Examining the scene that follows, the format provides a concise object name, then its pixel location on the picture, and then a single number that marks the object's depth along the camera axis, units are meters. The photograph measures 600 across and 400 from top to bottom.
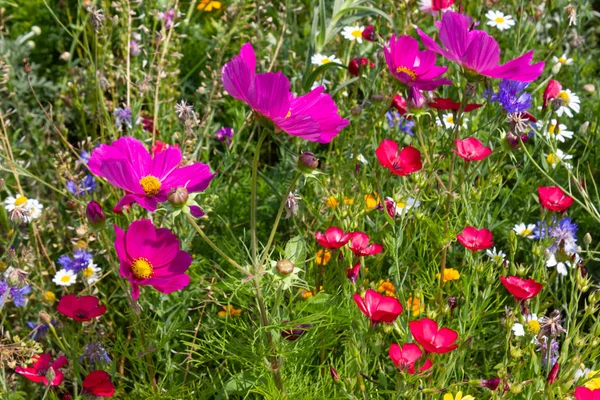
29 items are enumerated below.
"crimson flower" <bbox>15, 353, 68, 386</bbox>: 1.10
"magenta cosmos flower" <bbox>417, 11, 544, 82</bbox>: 1.06
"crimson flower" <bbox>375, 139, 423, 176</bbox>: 1.10
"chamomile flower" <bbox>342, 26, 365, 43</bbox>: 1.41
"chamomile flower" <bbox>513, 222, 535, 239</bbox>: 1.23
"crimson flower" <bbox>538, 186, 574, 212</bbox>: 1.13
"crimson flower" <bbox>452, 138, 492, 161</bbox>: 1.12
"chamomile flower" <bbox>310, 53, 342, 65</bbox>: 1.34
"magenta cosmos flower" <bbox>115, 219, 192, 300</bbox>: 1.02
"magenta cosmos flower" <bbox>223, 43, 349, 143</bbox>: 0.95
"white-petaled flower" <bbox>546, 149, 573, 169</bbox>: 1.26
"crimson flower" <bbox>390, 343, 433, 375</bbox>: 0.99
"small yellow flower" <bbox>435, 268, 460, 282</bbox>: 1.16
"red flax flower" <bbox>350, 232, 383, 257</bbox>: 1.08
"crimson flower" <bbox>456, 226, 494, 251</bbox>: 1.09
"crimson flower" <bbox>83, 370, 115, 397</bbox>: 1.08
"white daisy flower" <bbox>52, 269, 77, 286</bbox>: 1.20
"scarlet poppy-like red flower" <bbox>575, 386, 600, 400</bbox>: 0.99
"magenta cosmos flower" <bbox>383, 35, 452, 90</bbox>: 1.11
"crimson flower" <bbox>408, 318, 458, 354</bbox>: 1.00
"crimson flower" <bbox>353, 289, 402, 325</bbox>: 1.00
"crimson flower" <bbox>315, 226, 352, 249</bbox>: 1.07
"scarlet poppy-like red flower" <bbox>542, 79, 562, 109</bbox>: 1.18
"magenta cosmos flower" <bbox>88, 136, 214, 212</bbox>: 0.98
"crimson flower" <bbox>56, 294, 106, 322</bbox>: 1.08
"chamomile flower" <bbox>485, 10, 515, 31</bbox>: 1.40
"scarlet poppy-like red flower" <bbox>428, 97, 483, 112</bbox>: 1.12
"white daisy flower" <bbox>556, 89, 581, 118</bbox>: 1.30
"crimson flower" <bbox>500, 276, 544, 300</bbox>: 1.05
